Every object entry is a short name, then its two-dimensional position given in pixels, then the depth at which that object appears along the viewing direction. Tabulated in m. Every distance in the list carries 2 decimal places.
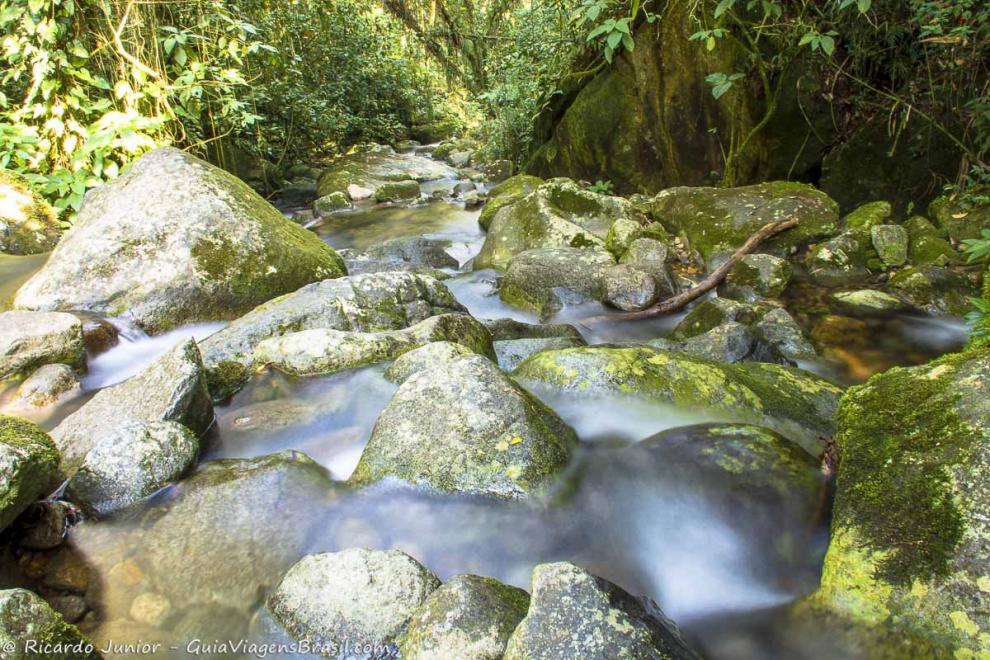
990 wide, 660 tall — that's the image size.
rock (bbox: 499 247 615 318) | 5.45
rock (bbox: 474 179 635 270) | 6.53
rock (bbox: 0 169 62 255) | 6.34
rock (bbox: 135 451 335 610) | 2.18
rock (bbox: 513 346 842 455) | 2.96
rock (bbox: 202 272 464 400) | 3.78
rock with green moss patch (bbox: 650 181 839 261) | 5.80
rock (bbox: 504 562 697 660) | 1.48
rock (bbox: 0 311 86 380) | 3.72
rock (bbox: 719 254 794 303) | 5.17
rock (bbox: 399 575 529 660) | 1.63
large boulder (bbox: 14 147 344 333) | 4.65
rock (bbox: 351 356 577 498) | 2.52
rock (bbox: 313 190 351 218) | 10.34
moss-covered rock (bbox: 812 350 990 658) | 1.52
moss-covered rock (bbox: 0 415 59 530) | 2.12
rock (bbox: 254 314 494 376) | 3.68
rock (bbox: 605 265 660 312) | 5.30
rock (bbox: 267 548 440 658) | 1.84
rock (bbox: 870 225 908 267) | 5.27
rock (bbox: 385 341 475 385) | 3.37
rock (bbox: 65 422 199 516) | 2.47
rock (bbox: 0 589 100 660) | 1.47
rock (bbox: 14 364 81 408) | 3.61
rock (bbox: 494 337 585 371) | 4.06
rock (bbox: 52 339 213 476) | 2.89
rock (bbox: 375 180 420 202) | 11.25
